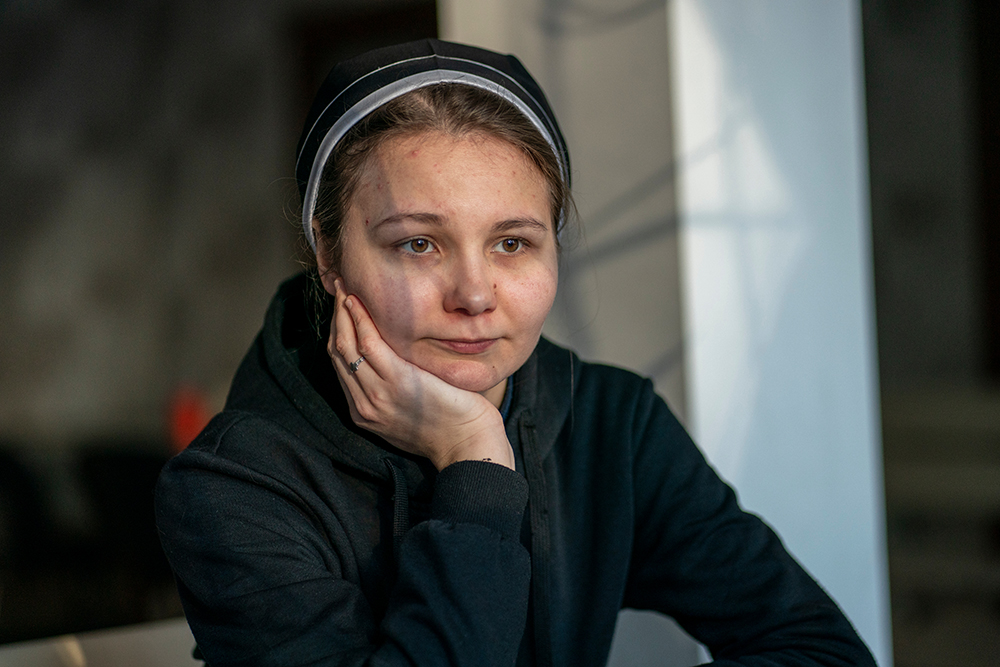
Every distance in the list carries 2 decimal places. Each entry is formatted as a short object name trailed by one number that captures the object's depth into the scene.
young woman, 1.02
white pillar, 1.94
